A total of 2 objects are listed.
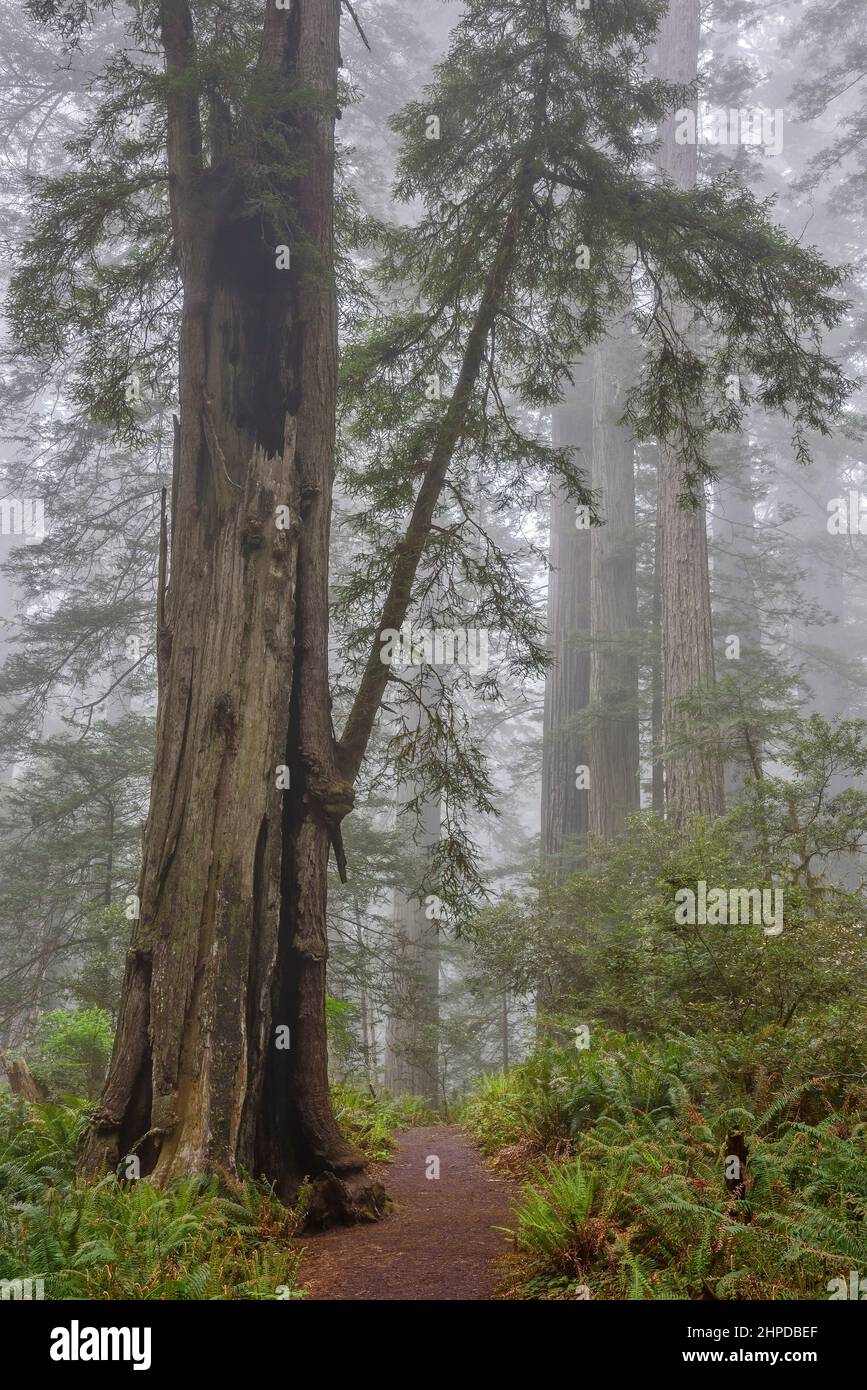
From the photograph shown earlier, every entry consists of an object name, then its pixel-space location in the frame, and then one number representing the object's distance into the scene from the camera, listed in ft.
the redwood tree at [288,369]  17.79
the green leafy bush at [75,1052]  27.86
